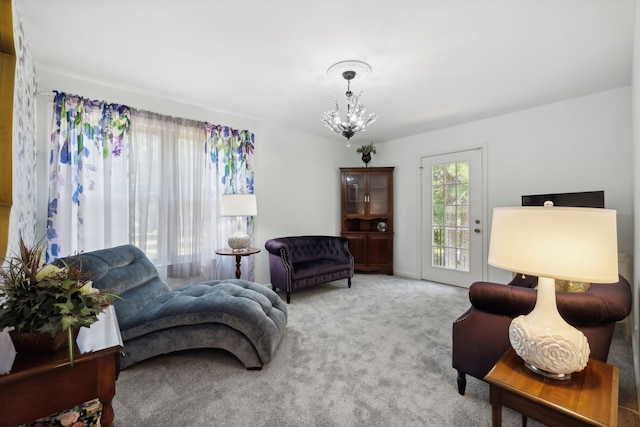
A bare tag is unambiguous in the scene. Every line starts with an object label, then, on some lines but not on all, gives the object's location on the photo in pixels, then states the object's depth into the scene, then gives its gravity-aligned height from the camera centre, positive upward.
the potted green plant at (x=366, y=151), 5.19 +1.17
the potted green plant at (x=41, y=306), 0.97 -0.32
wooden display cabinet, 5.12 +0.03
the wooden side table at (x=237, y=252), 3.33 -0.45
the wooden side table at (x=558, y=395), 0.97 -0.69
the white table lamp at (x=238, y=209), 3.34 +0.07
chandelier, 2.46 +1.04
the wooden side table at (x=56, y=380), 0.91 -0.57
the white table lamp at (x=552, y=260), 1.03 -0.19
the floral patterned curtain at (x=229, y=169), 3.66 +0.62
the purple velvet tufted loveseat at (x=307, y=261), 3.66 -0.70
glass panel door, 4.13 -0.08
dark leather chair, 1.36 -0.57
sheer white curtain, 3.07 +0.24
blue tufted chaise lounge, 2.07 -0.81
